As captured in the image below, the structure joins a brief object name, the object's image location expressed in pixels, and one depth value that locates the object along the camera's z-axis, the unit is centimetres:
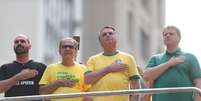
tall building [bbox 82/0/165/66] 6109
